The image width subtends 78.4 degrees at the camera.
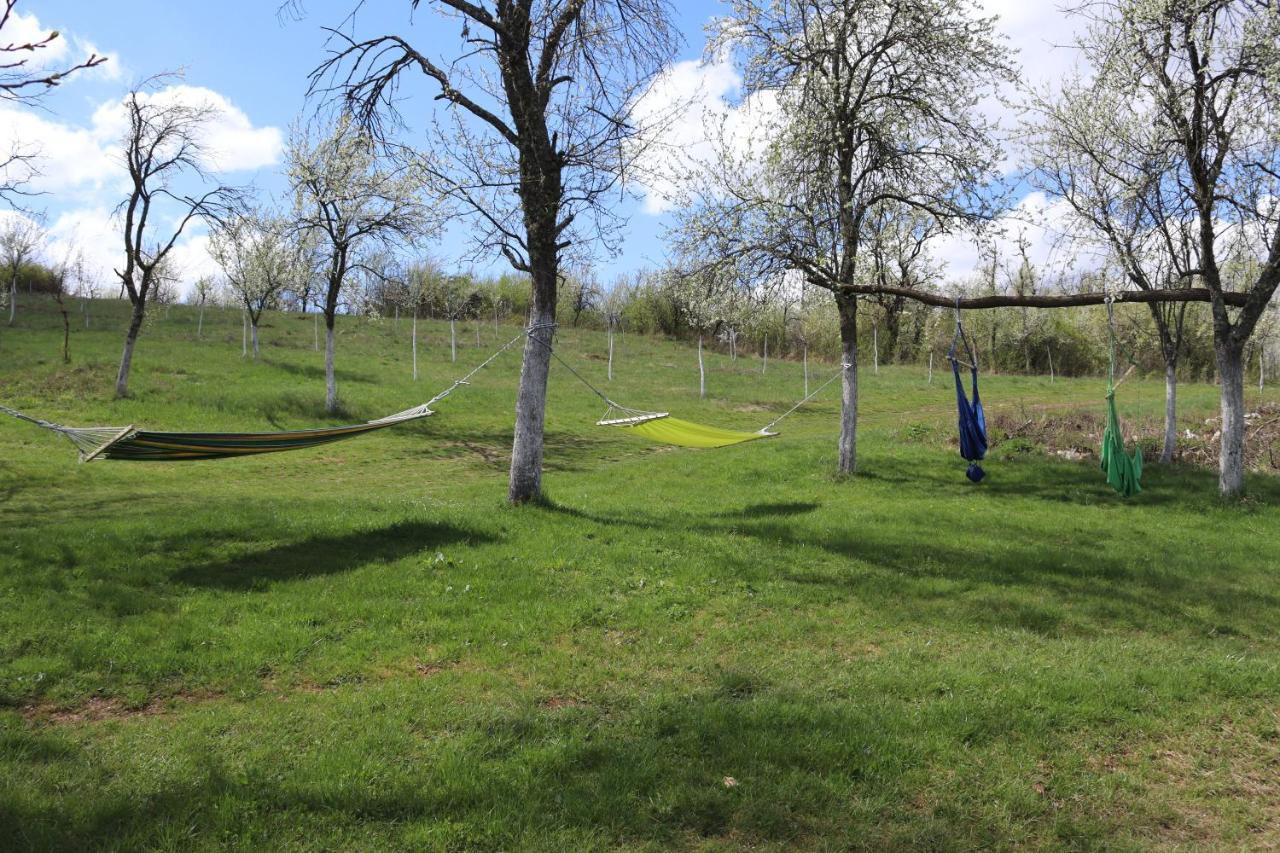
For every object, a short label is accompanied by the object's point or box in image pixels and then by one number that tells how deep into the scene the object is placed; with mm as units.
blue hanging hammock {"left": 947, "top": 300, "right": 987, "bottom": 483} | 10406
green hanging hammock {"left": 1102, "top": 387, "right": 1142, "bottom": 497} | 10148
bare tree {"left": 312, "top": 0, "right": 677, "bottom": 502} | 9875
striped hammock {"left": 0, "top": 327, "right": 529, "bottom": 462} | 7125
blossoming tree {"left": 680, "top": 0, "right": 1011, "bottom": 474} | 13516
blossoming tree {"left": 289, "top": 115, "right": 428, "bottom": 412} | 21547
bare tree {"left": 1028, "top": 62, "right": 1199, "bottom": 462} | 13148
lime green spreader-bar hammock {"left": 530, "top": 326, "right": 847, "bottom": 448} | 11398
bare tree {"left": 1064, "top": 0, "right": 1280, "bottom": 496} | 11031
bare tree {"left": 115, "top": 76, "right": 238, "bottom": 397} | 20734
